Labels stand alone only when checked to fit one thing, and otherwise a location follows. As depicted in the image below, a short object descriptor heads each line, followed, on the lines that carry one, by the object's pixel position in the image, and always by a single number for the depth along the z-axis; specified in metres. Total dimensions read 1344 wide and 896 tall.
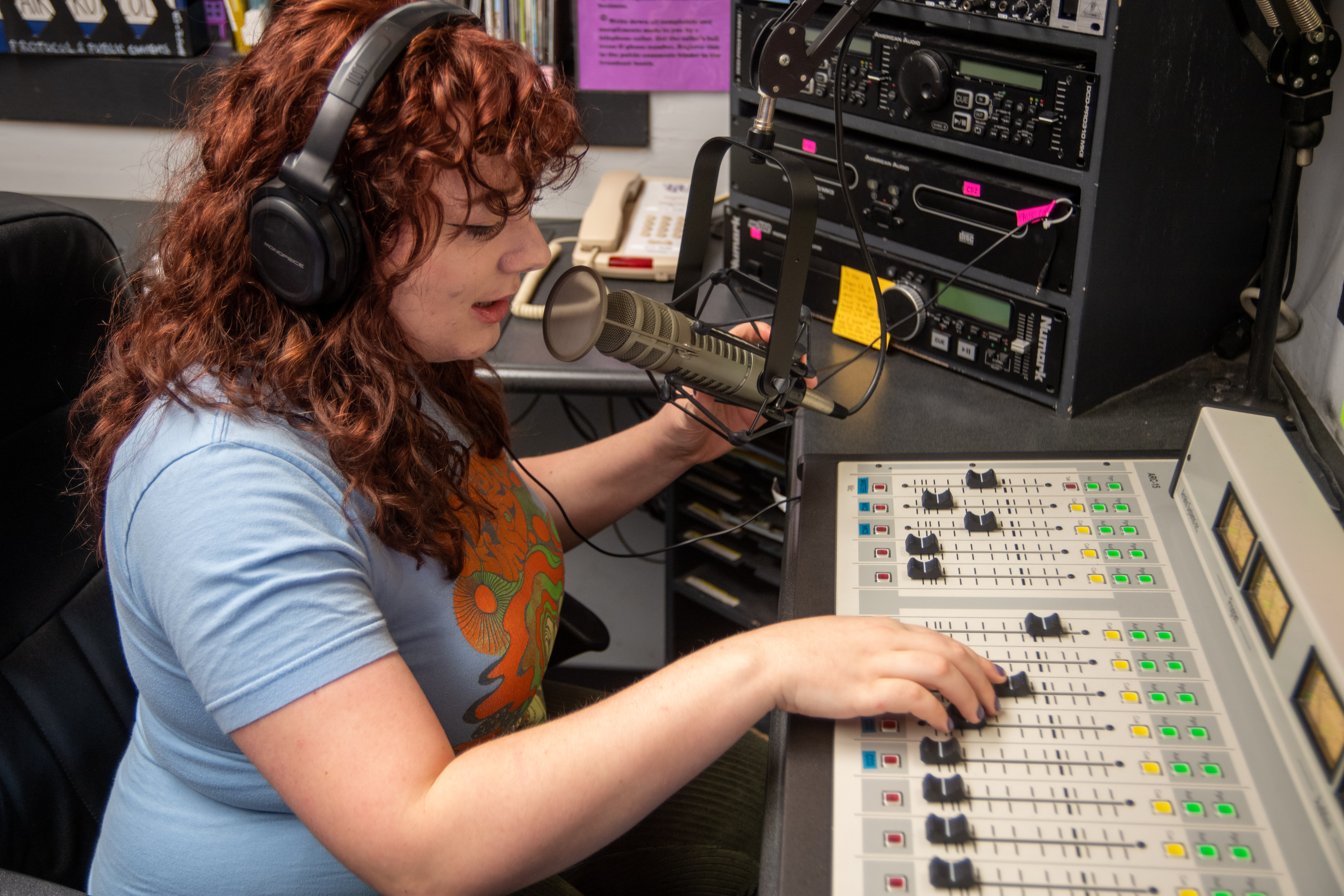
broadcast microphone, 0.81
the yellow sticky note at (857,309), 1.23
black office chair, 0.87
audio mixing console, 0.61
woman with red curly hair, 0.65
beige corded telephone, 1.49
